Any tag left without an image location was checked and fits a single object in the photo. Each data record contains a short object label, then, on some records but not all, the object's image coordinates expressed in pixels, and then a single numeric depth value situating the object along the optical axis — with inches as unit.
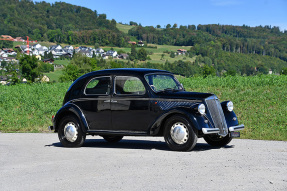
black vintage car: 370.9
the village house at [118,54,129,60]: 6867.1
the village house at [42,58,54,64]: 6065.5
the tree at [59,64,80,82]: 4144.2
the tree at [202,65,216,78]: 4495.1
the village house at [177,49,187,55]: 7259.8
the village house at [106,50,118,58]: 7480.3
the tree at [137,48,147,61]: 6651.6
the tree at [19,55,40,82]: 4052.2
